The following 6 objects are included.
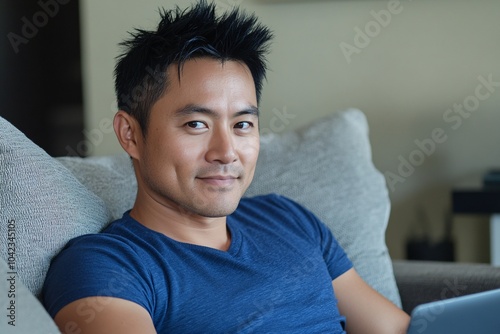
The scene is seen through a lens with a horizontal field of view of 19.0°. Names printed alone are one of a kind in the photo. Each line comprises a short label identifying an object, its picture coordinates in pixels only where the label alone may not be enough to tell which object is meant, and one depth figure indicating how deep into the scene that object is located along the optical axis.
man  1.78
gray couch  1.79
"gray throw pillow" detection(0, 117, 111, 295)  1.76
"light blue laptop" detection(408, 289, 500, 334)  1.58
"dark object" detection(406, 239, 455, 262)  3.16
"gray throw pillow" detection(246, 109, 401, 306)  2.13
